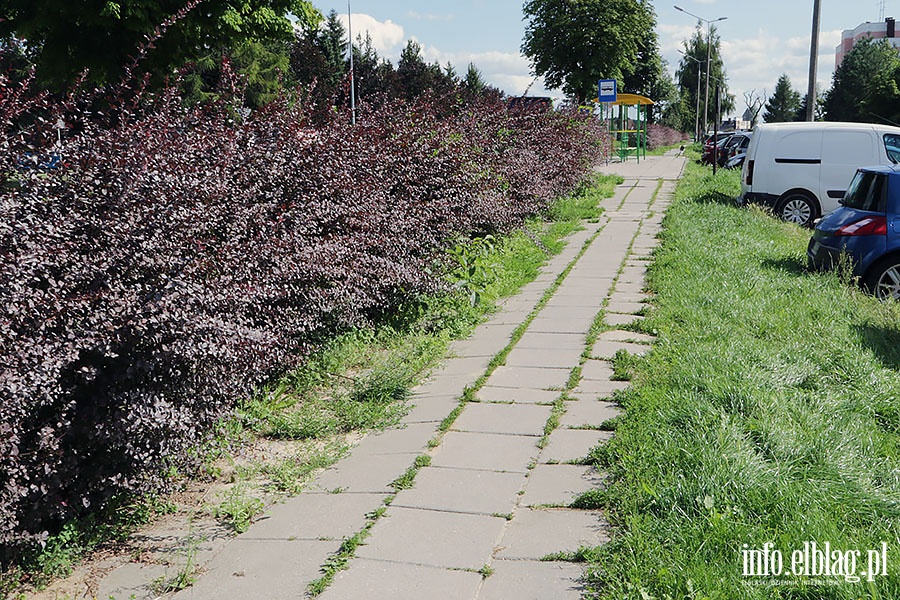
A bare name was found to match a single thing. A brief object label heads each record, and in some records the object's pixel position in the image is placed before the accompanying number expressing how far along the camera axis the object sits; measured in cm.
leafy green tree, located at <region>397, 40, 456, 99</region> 4828
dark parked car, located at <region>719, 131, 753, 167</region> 3033
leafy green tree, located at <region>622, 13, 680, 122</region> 6081
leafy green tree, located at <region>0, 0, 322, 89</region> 1258
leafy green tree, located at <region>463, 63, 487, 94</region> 5618
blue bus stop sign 2594
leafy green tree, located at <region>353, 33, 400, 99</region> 4608
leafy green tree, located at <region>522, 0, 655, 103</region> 3738
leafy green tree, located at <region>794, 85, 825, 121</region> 8046
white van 1535
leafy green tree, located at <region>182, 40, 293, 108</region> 3531
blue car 898
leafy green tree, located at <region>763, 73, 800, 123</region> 10662
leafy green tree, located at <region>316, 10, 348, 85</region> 5138
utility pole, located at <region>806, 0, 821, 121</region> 2198
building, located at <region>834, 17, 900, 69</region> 12169
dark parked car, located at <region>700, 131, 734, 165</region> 3397
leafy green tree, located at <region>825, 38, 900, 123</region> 6731
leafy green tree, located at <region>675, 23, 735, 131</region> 8931
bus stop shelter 3538
